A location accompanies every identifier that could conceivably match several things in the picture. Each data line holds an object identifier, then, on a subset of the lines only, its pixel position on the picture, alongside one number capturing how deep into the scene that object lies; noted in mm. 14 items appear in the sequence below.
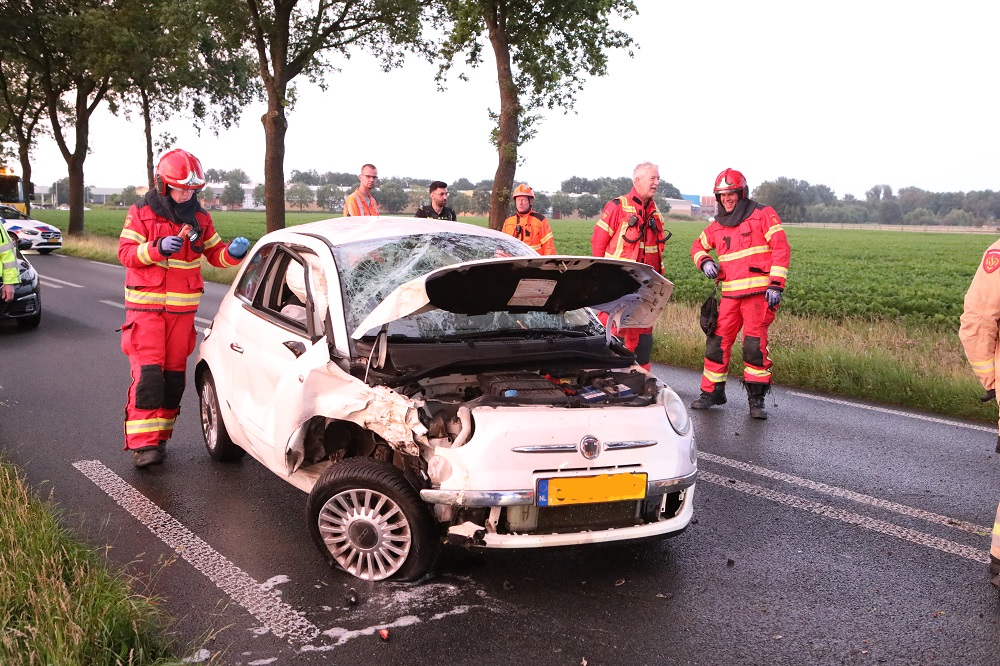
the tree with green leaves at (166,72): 29188
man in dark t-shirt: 10875
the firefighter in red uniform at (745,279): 7516
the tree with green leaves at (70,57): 30766
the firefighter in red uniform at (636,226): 8406
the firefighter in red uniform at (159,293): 5711
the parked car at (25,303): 11539
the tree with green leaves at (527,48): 15742
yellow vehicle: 33469
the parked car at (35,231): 27547
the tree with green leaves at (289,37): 21766
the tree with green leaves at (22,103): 37344
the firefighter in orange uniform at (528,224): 11227
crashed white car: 3773
